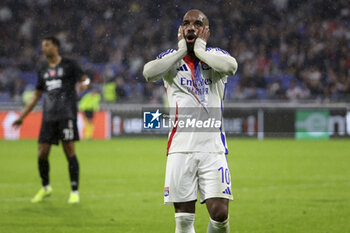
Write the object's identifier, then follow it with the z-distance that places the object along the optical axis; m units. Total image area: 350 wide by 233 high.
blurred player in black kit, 15.55
